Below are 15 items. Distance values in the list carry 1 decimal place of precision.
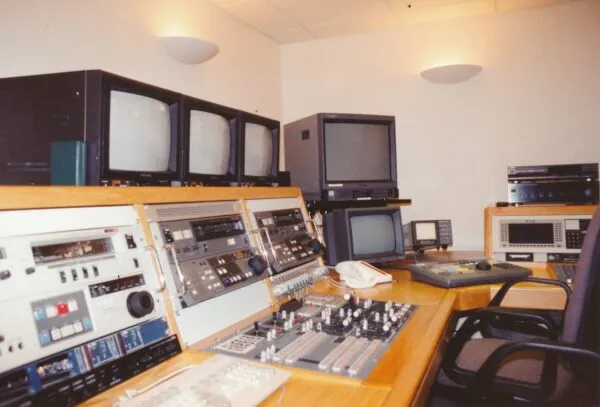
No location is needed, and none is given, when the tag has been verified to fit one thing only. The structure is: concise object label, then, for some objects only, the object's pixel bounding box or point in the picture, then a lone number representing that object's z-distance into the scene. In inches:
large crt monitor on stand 93.1
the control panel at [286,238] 65.9
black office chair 50.2
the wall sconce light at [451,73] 117.4
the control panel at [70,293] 33.4
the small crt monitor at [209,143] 62.4
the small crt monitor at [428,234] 107.9
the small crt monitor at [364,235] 90.7
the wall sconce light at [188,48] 99.3
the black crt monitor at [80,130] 47.4
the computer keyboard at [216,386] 32.2
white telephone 77.4
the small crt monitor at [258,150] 73.0
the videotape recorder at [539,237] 95.5
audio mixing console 42.1
